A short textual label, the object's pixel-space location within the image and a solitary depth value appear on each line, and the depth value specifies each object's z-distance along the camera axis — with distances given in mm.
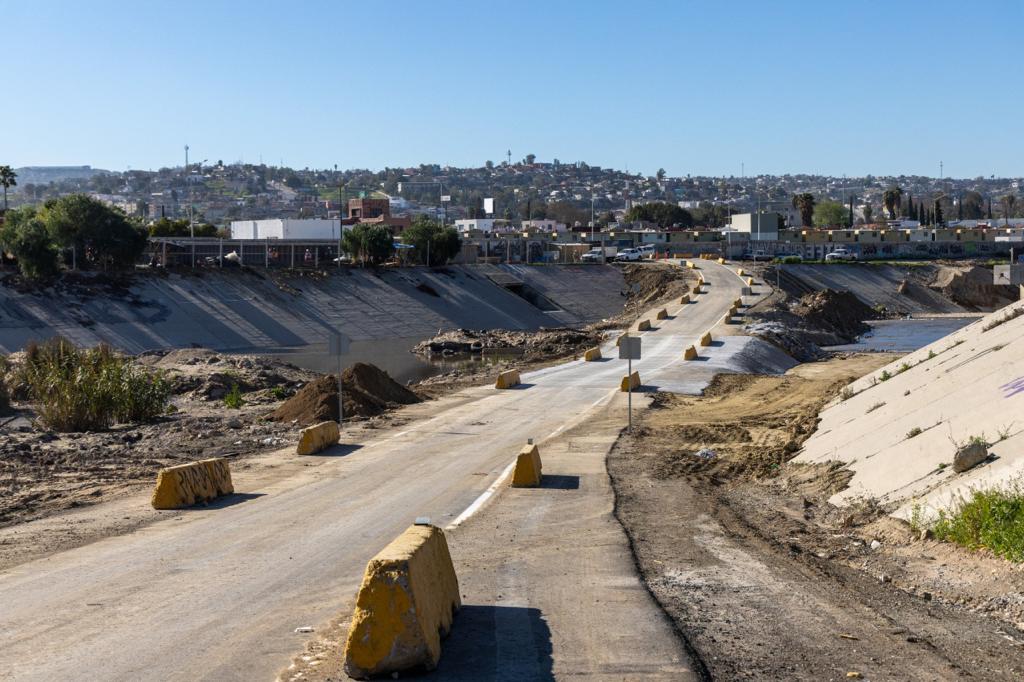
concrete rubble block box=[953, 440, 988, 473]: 16906
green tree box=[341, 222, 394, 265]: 104125
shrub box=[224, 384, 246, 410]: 39588
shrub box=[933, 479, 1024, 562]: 13281
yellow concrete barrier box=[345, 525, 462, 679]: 9891
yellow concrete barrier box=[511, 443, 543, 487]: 21953
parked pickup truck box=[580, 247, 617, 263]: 120812
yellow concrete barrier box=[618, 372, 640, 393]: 43094
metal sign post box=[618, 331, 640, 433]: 30359
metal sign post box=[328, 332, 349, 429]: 30969
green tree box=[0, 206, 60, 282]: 78188
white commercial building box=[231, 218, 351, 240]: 118750
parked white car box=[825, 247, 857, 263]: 137000
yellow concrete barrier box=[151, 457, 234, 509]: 19984
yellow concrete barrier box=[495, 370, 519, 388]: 45247
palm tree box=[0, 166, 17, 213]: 117562
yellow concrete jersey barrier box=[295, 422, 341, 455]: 27547
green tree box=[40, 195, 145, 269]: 84688
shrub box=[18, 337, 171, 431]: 33312
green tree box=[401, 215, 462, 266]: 108000
